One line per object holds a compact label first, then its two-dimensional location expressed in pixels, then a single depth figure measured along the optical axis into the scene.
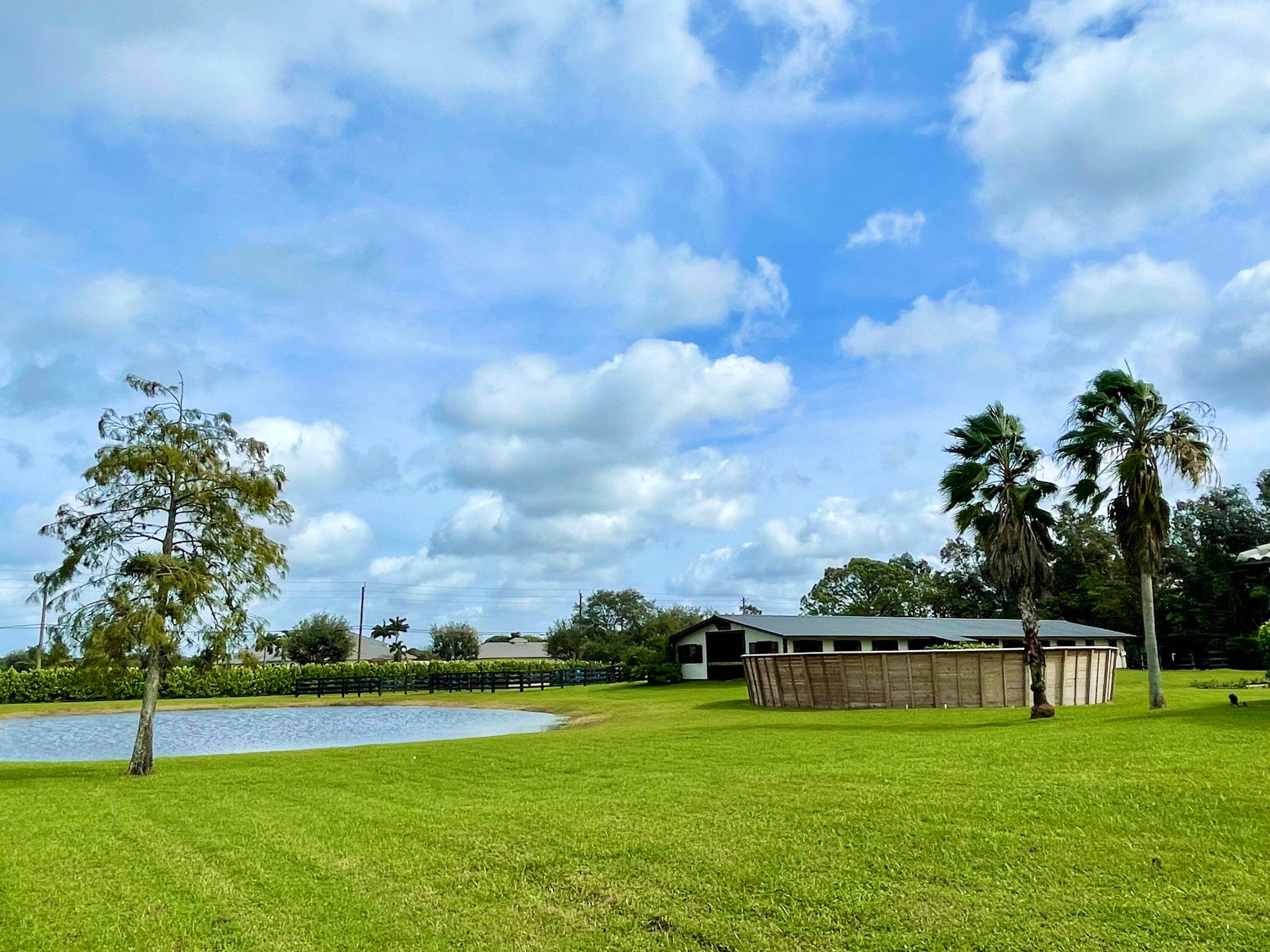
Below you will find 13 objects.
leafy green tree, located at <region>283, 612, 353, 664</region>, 81.69
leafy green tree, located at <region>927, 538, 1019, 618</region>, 68.88
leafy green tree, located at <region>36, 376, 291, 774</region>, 15.27
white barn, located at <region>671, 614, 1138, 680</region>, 44.47
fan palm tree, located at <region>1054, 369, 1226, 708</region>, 19.03
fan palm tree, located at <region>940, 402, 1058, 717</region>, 19.89
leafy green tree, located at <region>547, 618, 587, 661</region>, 90.75
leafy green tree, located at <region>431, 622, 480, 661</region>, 110.00
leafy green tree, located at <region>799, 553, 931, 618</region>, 75.12
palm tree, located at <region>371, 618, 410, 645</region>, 120.12
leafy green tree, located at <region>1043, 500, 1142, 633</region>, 58.16
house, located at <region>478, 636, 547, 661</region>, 117.81
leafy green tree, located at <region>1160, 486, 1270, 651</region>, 52.31
